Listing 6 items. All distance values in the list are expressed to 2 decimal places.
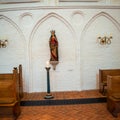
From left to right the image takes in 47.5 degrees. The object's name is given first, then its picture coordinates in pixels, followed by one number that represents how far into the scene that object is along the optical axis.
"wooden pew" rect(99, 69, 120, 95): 4.79
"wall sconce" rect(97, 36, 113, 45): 5.18
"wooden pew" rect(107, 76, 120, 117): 3.40
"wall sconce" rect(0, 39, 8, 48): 5.13
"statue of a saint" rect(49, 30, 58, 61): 4.94
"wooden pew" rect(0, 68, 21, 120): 3.30
